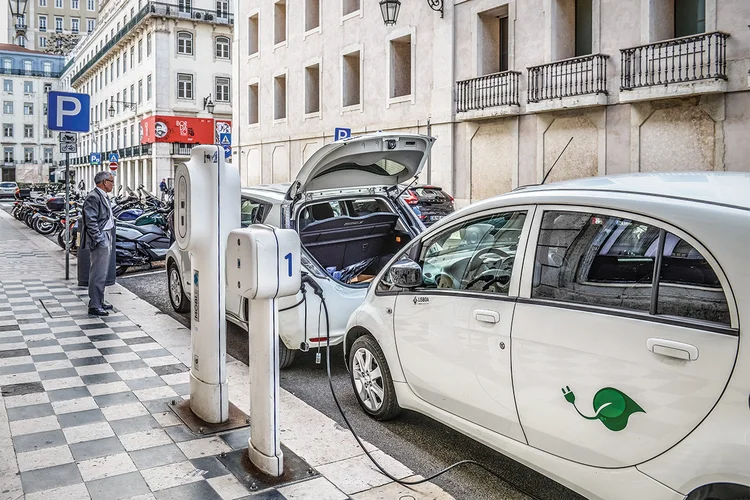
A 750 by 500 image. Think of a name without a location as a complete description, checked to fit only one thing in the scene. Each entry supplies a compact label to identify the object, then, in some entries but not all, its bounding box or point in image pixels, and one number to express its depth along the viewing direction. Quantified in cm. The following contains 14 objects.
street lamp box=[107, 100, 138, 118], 5509
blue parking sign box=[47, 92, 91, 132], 1158
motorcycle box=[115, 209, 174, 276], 1327
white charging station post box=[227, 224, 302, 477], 394
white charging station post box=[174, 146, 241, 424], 484
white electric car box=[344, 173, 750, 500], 281
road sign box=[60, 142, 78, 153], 1226
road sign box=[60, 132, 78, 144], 1222
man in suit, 880
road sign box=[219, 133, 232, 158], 1819
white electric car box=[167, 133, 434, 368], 613
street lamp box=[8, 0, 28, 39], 9659
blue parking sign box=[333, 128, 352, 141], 1727
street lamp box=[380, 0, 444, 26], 1775
